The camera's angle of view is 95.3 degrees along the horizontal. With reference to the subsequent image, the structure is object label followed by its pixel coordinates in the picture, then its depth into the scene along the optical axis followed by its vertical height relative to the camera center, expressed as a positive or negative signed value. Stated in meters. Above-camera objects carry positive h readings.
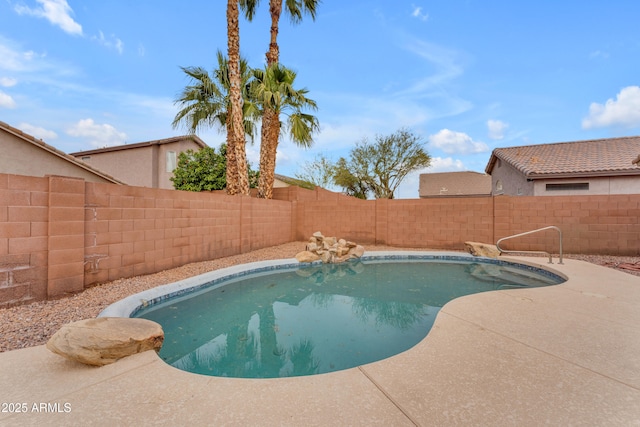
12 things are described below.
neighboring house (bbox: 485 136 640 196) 10.48 +1.97
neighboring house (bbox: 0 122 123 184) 8.44 +1.87
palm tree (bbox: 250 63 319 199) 10.12 +3.76
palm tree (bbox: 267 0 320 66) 10.79 +6.94
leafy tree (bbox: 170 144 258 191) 12.97 +2.09
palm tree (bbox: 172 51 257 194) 10.62 +4.51
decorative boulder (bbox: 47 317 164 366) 2.33 -1.03
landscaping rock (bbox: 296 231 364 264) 8.14 -0.91
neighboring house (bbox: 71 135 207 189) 15.74 +3.13
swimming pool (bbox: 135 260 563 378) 3.03 -1.44
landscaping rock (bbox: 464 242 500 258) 8.05 -0.87
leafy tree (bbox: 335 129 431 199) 22.34 +4.35
